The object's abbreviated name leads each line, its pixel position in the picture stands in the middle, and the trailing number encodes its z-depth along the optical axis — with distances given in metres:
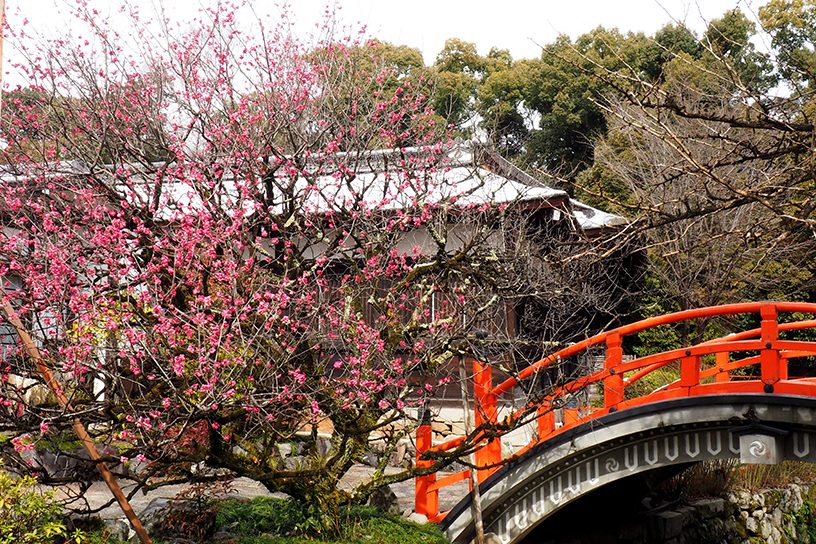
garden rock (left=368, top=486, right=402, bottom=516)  8.66
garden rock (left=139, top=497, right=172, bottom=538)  7.61
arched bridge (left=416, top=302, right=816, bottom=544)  6.63
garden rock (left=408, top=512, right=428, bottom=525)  8.45
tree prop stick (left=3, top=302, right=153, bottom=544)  6.14
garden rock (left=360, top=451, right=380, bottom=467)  12.02
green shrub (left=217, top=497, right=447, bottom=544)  7.65
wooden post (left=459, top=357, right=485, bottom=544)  7.71
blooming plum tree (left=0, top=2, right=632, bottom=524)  6.68
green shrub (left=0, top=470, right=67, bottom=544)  6.02
